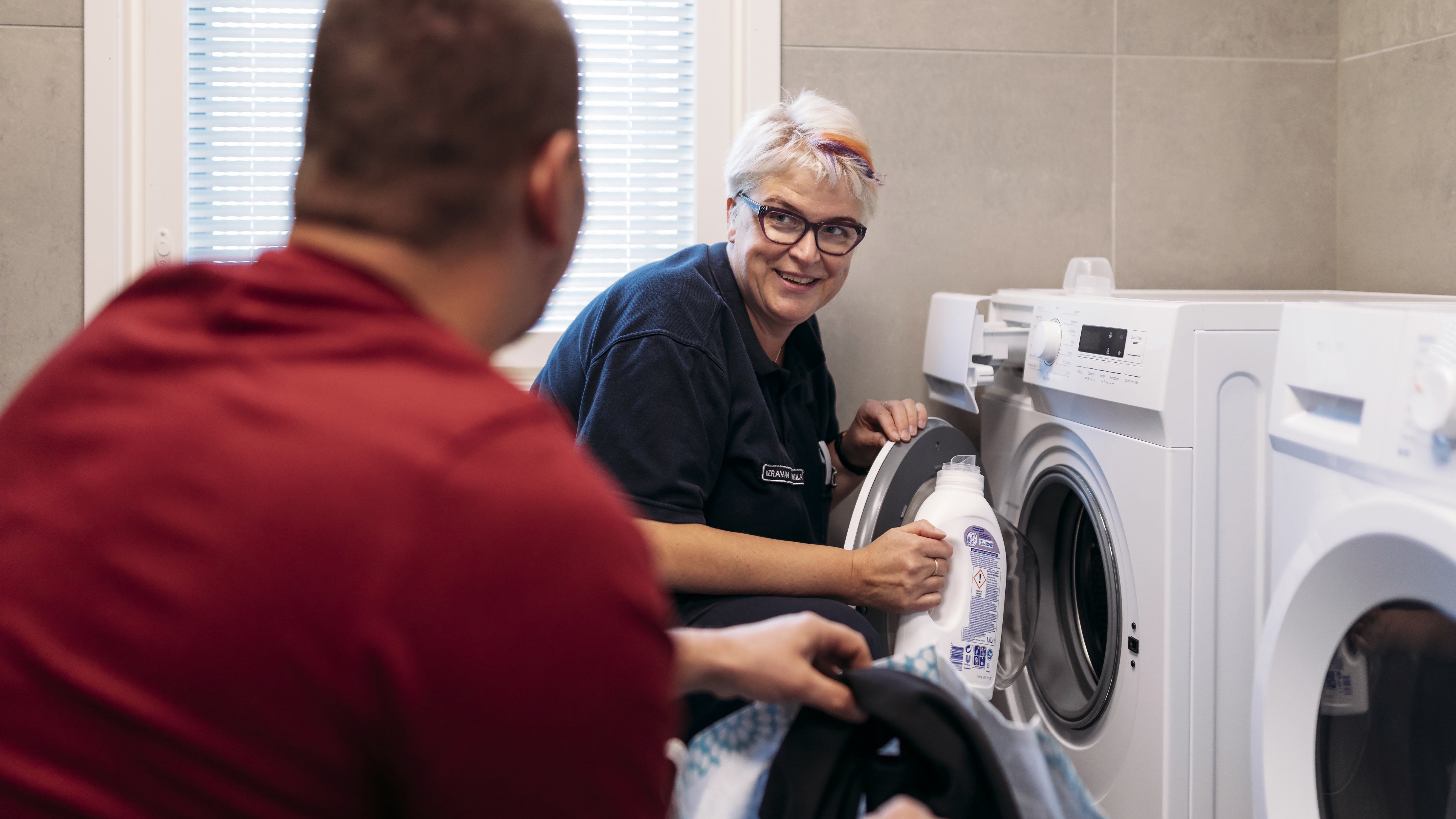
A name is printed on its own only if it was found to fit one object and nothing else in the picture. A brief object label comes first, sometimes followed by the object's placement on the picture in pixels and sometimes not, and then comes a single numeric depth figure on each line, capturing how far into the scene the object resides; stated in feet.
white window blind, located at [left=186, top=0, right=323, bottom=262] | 6.32
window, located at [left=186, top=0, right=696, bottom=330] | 6.35
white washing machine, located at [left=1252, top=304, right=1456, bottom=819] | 3.06
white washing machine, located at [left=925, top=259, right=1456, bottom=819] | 4.18
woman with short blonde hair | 4.33
